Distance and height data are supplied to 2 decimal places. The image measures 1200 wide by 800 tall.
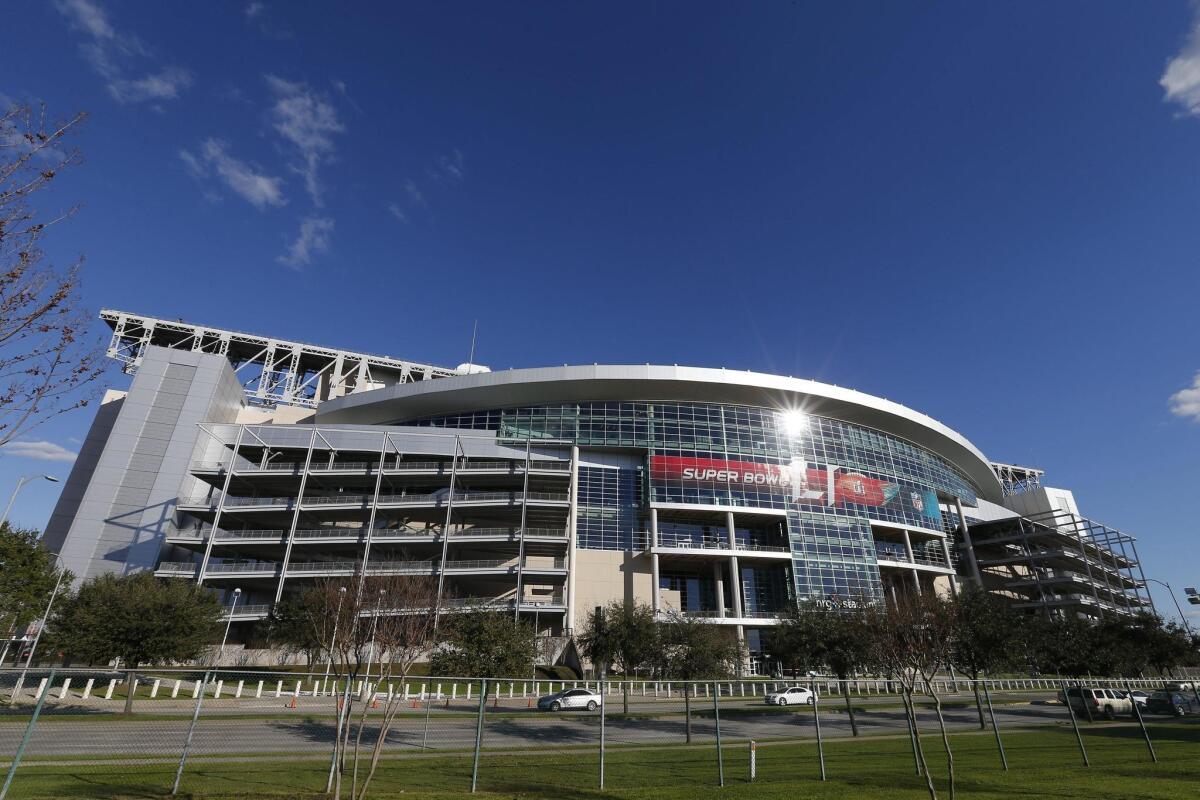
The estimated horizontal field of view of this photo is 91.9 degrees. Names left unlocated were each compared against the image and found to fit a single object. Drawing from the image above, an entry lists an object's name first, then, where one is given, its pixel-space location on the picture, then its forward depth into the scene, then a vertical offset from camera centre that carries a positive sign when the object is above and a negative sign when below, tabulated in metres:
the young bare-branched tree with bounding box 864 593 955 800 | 14.89 +0.88
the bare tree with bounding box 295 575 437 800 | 11.84 +1.81
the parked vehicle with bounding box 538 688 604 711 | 29.69 -1.63
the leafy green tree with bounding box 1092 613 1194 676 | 47.34 +2.77
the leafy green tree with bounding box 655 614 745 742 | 29.25 +0.83
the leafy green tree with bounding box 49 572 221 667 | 31.06 +1.51
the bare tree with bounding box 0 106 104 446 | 7.50 +4.20
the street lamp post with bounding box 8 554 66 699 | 39.31 +3.00
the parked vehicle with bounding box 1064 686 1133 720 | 30.59 -1.12
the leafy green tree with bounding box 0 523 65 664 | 33.00 +4.28
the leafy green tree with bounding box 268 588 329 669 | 39.53 +2.43
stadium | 54.41 +16.58
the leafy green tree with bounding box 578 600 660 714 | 32.94 +1.62
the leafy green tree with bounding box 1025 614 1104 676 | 44.81 +2.22
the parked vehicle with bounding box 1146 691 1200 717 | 31.83 -1.17
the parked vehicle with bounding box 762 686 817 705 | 35.72 -1.42
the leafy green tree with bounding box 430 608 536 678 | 31.84 +0.76
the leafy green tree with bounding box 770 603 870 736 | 29.59 +1.51
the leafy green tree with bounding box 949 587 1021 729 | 29.38 +1.68
